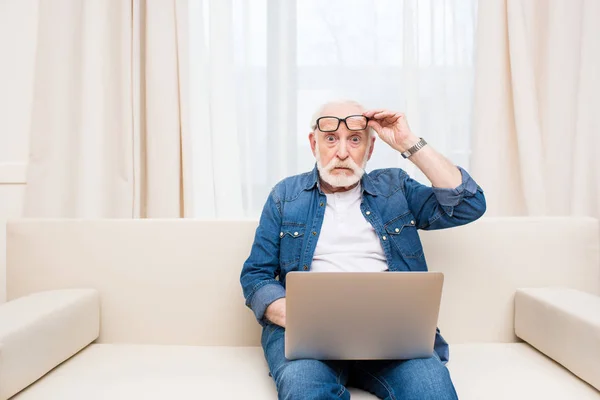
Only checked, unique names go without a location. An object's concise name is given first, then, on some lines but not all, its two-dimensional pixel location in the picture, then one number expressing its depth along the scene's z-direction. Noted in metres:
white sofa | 1.68
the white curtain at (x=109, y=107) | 2.19
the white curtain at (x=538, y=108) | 2.13
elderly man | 1.46
